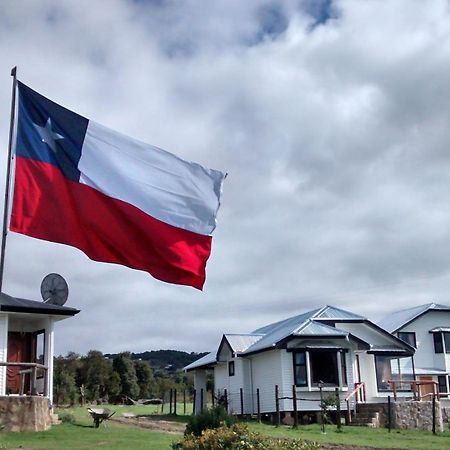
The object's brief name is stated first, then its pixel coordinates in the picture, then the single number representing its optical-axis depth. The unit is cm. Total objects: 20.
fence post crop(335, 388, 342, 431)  2984
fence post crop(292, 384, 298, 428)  3098
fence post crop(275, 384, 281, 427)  3253
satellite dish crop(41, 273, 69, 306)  3080
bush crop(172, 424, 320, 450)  1242
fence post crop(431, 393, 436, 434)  2977
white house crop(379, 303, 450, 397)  5016
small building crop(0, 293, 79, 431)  2308
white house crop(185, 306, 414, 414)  3625
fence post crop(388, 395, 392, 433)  3037
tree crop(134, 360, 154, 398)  7182
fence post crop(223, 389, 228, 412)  4139
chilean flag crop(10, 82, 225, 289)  1065
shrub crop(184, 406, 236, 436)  1601
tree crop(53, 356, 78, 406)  5259
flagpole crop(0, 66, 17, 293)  986
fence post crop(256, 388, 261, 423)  3459
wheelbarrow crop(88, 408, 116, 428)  2559
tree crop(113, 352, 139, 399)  6806
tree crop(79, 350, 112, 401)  6344
